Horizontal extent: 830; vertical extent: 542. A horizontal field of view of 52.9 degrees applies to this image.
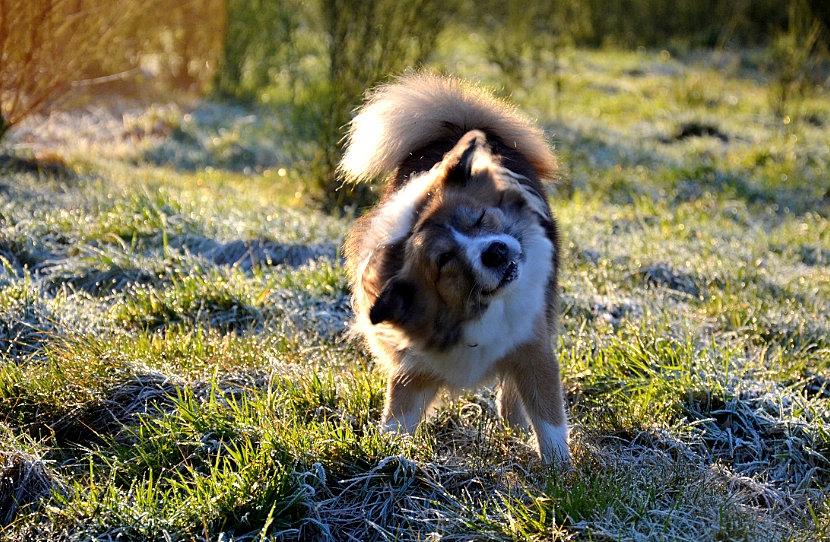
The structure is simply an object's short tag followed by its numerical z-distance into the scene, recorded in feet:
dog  9.95
